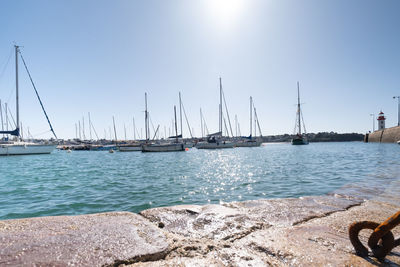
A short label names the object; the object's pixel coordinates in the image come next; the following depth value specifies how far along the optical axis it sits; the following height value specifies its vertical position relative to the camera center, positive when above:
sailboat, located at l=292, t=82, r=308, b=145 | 68.31 -0.52
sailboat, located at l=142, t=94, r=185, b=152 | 47.06 -1.52
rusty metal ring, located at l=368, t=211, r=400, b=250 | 1.76 -0.85
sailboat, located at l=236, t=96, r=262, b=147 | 61.43 -1.69
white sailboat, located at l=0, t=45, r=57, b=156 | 33.88 -0.01
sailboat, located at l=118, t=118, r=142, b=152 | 56.44 -1.56
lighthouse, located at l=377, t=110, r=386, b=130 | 68.99 +3.67
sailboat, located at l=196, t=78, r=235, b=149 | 53.41 -1.14
